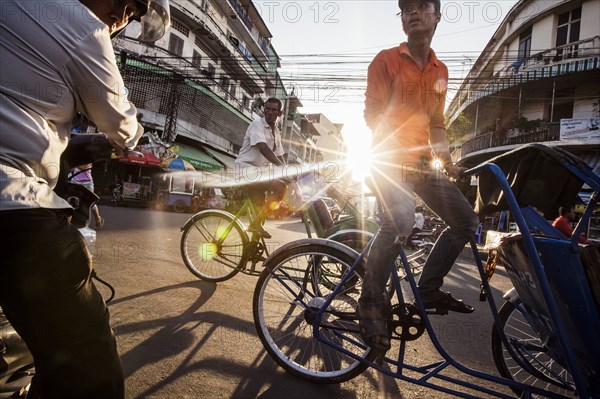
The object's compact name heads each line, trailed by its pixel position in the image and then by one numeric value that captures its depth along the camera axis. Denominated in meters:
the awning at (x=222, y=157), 26.91
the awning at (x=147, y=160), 18.50
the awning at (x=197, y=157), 22.58
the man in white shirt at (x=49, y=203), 0.85
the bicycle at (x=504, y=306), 1.54
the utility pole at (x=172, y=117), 21.36
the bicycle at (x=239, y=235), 3.71
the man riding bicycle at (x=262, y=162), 3.78
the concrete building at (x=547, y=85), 18.22
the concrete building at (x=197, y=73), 21.34
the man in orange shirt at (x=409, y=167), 1.99
